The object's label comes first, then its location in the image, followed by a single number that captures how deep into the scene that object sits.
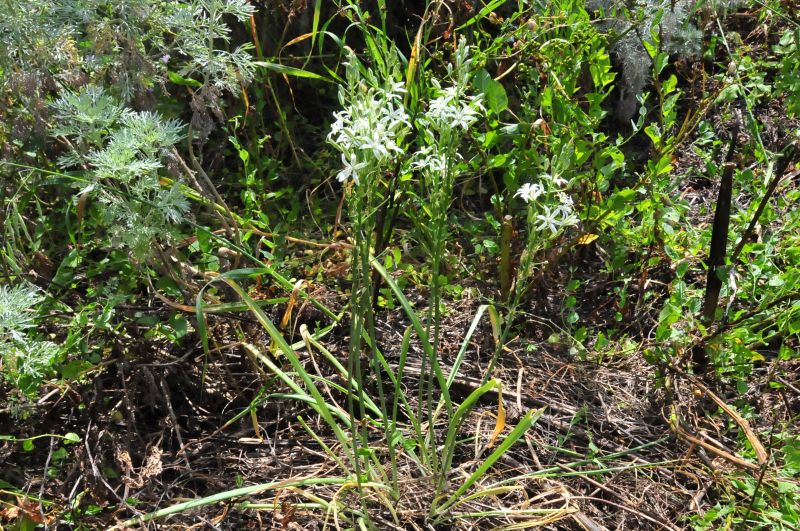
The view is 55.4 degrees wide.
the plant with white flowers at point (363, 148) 1.42
